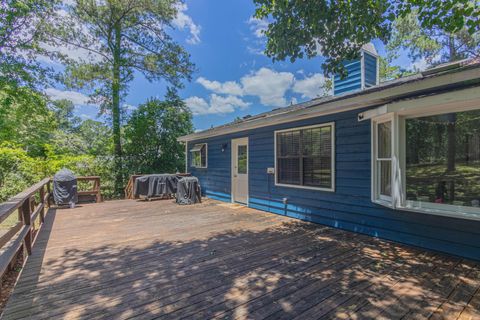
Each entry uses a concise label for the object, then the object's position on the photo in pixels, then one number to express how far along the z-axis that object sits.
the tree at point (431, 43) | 10.96
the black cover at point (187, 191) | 7.30
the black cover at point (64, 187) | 6.56
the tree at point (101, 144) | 10.76
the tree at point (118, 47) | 9.66
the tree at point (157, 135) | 10.66
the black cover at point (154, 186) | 7.92
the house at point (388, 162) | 3.04
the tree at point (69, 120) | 26.77
